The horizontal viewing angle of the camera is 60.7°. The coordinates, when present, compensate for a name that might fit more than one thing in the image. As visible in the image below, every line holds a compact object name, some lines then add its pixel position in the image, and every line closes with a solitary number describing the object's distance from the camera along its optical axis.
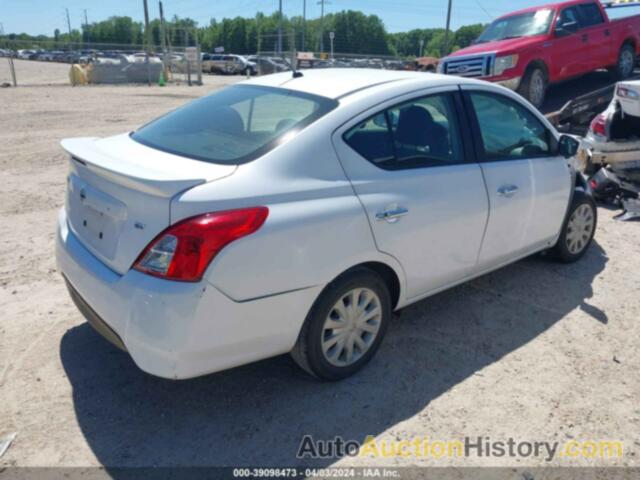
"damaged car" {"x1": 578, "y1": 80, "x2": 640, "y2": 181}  6.73
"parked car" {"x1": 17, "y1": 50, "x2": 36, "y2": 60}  72.88
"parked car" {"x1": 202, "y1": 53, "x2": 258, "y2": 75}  44.69
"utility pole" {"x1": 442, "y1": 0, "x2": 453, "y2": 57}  28.54
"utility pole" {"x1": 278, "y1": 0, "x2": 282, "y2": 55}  31.46
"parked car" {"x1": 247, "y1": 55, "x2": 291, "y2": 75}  36.98
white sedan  2.49
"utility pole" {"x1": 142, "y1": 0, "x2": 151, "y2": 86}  29.86
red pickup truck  9.41
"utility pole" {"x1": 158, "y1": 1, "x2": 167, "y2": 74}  31.16
